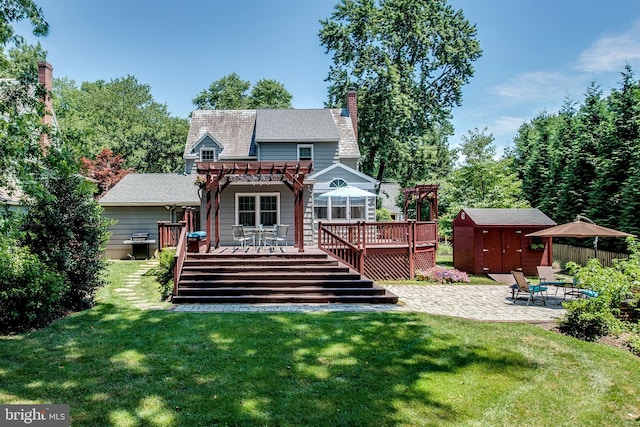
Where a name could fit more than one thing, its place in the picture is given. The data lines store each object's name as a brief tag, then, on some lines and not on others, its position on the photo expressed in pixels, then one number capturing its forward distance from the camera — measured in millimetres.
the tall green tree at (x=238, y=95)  43281
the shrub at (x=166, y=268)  11737
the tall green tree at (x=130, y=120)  32188
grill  18875
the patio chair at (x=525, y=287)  10430
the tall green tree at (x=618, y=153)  15312
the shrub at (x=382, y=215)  29109
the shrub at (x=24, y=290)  7090
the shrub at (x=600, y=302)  7340
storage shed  15867
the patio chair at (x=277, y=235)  13867
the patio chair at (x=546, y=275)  11430
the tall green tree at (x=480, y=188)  22469
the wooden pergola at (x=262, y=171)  12625
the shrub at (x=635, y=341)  6563
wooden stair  9938
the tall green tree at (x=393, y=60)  26797
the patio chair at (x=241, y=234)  13639
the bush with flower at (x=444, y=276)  14414
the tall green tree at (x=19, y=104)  6090
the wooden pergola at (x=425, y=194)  17714
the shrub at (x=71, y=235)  8438
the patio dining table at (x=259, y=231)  13661
